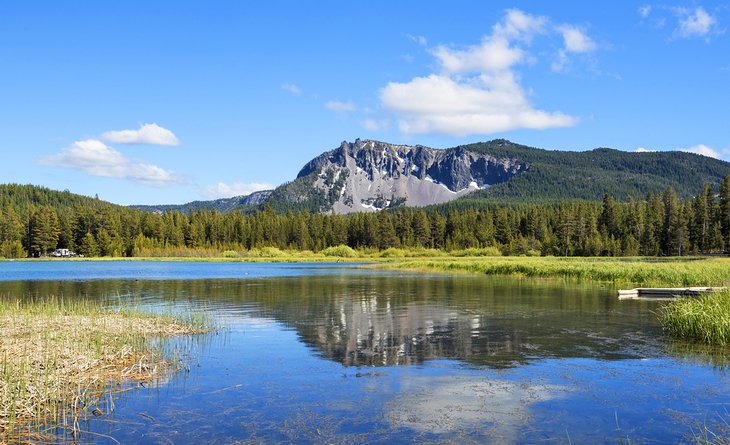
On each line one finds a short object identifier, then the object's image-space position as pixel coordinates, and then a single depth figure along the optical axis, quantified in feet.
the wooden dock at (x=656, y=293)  144.49
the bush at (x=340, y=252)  595.47
